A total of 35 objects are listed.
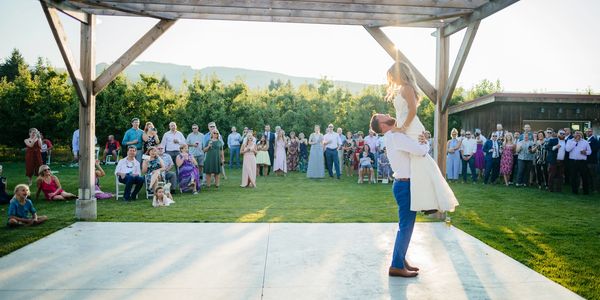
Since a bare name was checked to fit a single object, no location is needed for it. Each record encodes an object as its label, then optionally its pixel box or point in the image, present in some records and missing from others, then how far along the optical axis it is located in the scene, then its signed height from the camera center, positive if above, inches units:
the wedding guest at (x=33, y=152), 471.0 +1.7
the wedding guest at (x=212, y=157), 466.6 -3.4
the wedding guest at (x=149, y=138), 427.8 +15.5
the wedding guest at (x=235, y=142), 738.6 +19.9
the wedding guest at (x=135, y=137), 431.2 +16.0
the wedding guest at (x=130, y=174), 374.6 -17.5
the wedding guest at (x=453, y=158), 564.1 -5.1
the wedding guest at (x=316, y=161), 600.7 -9.7
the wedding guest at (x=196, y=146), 495.5 +8.8
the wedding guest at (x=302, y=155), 734.5 -1.8
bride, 153.3 -3.2
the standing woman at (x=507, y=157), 537.4 -4.2
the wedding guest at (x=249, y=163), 477.7 -10.0
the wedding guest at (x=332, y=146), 594.9 +10.8
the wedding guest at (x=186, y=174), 422.9 -19.5
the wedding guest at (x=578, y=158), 455.2 -3.9
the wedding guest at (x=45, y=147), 666.0 +10.3
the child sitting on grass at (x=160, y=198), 335.9 -34.2
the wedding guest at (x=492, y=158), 548.7 -4.9
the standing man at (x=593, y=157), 470.3 -2.9
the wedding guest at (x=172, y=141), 443.8 +12.4
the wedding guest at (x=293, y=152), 721.0 +3.1
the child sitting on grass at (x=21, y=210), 251.4 -32.7
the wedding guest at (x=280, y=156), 644.4 -3.1
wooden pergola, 246.7 +82.3
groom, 156.2 -11.4
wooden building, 706.2 +75.8
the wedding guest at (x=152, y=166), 381.1 -10.8
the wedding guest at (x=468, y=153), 564.7 +1.4
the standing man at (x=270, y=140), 687.5 +22.2
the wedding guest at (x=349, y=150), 660.1 +5.3
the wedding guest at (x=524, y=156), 514.0 -2.2
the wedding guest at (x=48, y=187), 360.8 -27.6
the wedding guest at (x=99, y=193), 383.9 -34.5
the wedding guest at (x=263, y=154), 627.8 -0.2
